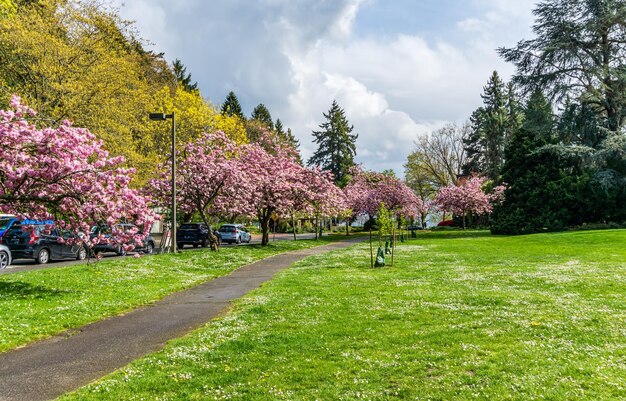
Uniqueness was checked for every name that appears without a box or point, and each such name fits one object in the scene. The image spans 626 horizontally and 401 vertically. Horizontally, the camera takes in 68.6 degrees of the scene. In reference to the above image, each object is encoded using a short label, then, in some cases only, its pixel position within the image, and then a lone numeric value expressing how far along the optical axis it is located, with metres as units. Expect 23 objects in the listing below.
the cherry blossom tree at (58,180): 11.65
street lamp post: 22.52
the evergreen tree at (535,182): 42.38
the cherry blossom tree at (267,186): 31.69
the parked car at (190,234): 34.94
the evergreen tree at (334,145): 90.19
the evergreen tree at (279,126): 95.51
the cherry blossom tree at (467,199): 59.38
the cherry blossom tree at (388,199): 52.78
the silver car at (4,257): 19.24
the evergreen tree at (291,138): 98.45
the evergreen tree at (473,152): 77.50
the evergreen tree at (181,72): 75.31
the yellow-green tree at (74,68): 26.17
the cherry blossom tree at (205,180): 27.45
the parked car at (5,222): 22.50
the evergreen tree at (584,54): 39.00
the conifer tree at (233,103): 84.84
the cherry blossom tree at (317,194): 37.08
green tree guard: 20.14
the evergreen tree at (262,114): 93.81
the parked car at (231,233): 42.44
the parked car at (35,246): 21.88
